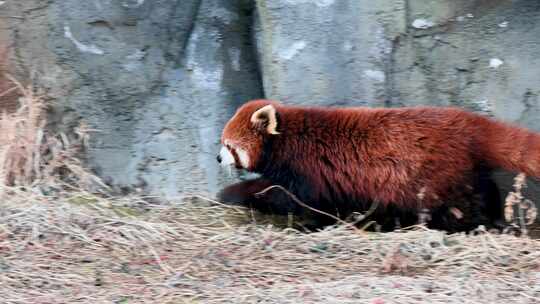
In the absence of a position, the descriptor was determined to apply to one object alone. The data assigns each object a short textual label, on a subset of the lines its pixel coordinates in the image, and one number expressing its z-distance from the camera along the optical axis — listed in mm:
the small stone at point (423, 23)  12023
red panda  11031
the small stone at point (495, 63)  11898
